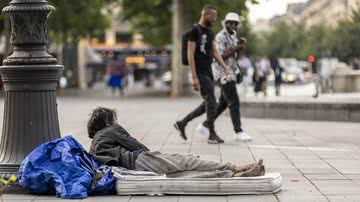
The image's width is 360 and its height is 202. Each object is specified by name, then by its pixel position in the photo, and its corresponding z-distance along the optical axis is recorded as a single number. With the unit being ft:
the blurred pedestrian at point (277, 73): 116.26
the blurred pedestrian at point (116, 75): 122.01
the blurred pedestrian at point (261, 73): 103.33
